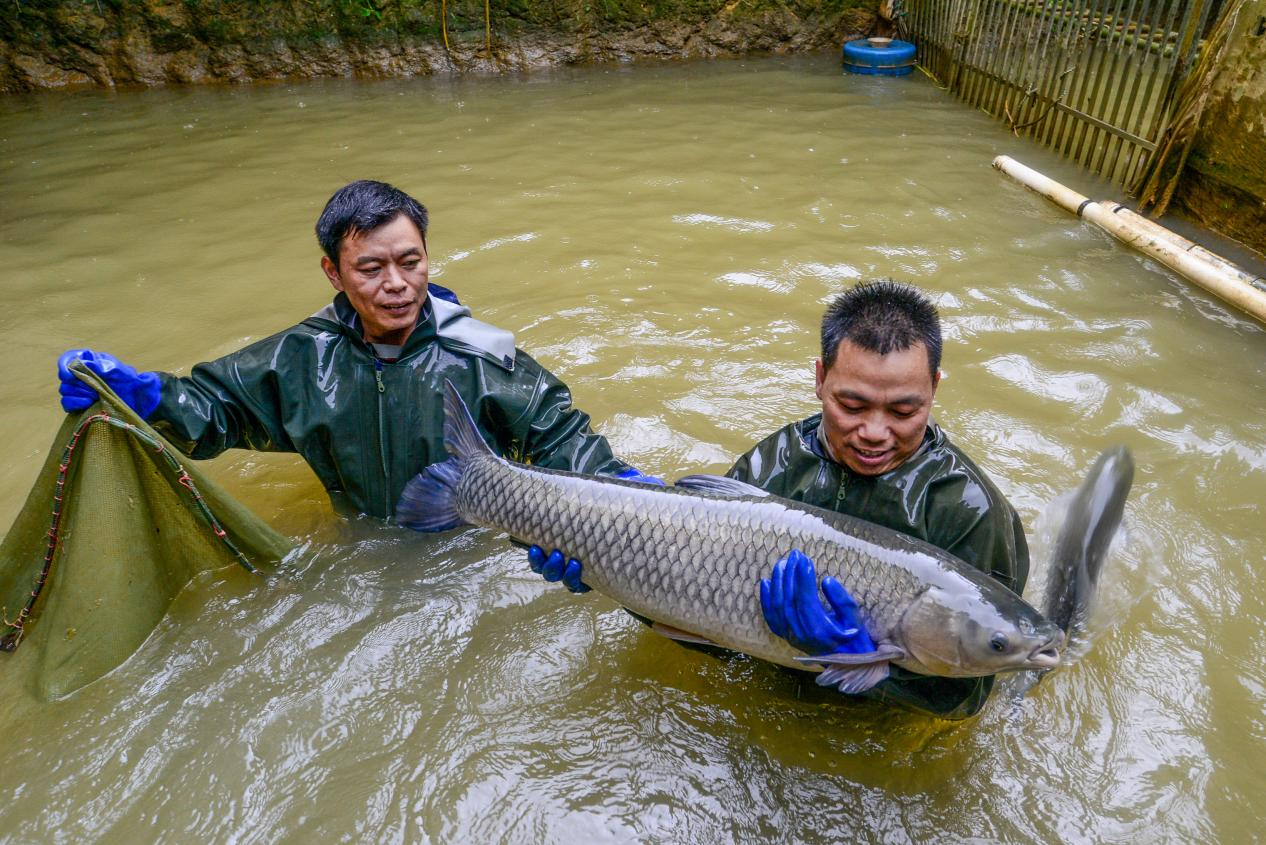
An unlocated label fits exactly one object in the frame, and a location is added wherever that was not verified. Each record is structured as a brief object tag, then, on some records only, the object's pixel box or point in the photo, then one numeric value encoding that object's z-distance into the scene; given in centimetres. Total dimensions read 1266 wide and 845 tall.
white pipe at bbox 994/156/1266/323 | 509
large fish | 213
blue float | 1060
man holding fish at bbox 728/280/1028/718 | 224
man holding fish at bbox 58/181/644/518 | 315
